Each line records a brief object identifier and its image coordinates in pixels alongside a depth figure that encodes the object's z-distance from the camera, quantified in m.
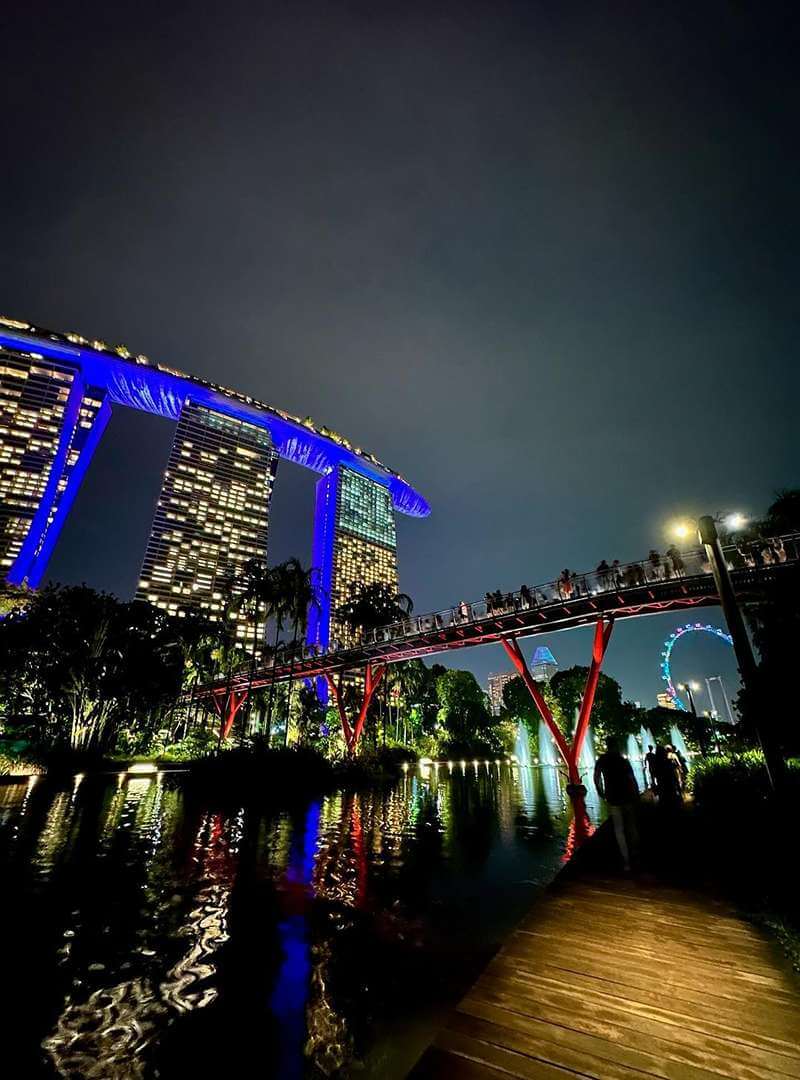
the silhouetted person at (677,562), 20.31
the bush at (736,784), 10.72
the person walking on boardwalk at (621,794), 7.97
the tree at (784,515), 19.58
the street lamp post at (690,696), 27.37
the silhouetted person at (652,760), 13.43
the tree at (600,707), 66.94
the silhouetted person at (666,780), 13.22
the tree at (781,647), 16.67
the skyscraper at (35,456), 93.44
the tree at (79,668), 32.56
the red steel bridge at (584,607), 18.23
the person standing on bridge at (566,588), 23.33
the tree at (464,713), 69.88
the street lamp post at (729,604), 7.63
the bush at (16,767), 26.29
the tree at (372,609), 57.69
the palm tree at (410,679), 60.41
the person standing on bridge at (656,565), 20.97
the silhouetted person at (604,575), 22.25
